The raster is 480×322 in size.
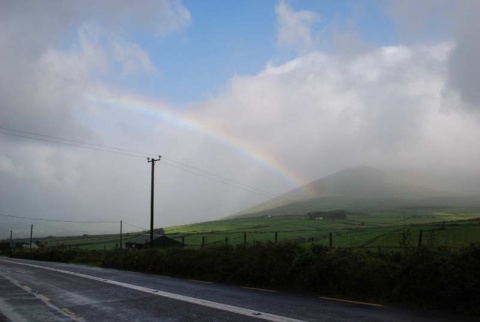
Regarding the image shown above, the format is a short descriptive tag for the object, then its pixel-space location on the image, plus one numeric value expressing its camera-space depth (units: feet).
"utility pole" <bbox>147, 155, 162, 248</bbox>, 135.64
